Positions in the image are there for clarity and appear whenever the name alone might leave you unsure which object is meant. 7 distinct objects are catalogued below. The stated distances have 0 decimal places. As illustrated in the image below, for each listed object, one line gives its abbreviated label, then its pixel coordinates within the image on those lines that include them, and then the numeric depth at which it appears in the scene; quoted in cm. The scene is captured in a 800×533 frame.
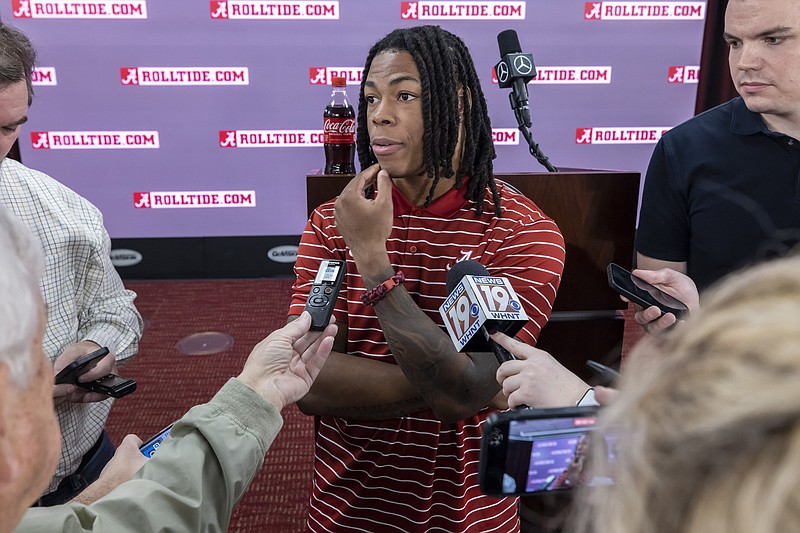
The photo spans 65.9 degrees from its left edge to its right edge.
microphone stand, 145
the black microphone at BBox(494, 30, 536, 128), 147
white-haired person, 49
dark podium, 141
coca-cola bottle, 171
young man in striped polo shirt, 103
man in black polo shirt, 127
